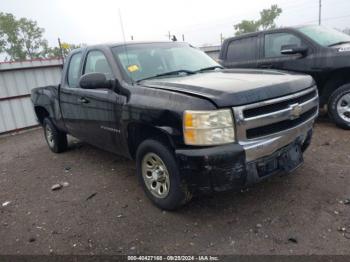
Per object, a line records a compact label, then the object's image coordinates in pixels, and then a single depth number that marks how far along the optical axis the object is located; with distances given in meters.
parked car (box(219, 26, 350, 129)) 5.34
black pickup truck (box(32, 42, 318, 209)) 2.57
